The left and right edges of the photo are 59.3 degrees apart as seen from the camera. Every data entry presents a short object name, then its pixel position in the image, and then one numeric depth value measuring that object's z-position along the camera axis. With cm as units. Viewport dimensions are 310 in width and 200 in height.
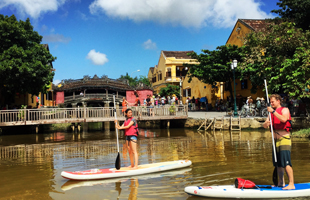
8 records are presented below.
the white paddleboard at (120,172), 693
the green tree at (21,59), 1903
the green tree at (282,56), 1522
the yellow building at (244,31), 2636
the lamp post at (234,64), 1866
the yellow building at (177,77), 3279
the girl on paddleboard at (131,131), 749
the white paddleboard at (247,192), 521
